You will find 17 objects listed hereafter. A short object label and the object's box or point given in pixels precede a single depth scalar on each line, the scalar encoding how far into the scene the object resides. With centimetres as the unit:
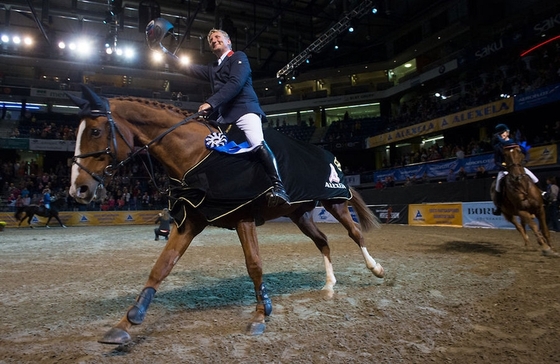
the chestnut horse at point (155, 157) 295
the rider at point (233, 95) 338
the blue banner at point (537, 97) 1727
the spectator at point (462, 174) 1753
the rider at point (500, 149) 721
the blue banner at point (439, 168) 1725
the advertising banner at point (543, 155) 1426
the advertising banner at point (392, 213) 1825
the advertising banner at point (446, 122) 2039
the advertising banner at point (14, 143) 2828
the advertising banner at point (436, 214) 1544
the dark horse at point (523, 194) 690
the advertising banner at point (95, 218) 2162
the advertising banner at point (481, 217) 1372
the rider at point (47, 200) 1967
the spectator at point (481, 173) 1617
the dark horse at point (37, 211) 1945
